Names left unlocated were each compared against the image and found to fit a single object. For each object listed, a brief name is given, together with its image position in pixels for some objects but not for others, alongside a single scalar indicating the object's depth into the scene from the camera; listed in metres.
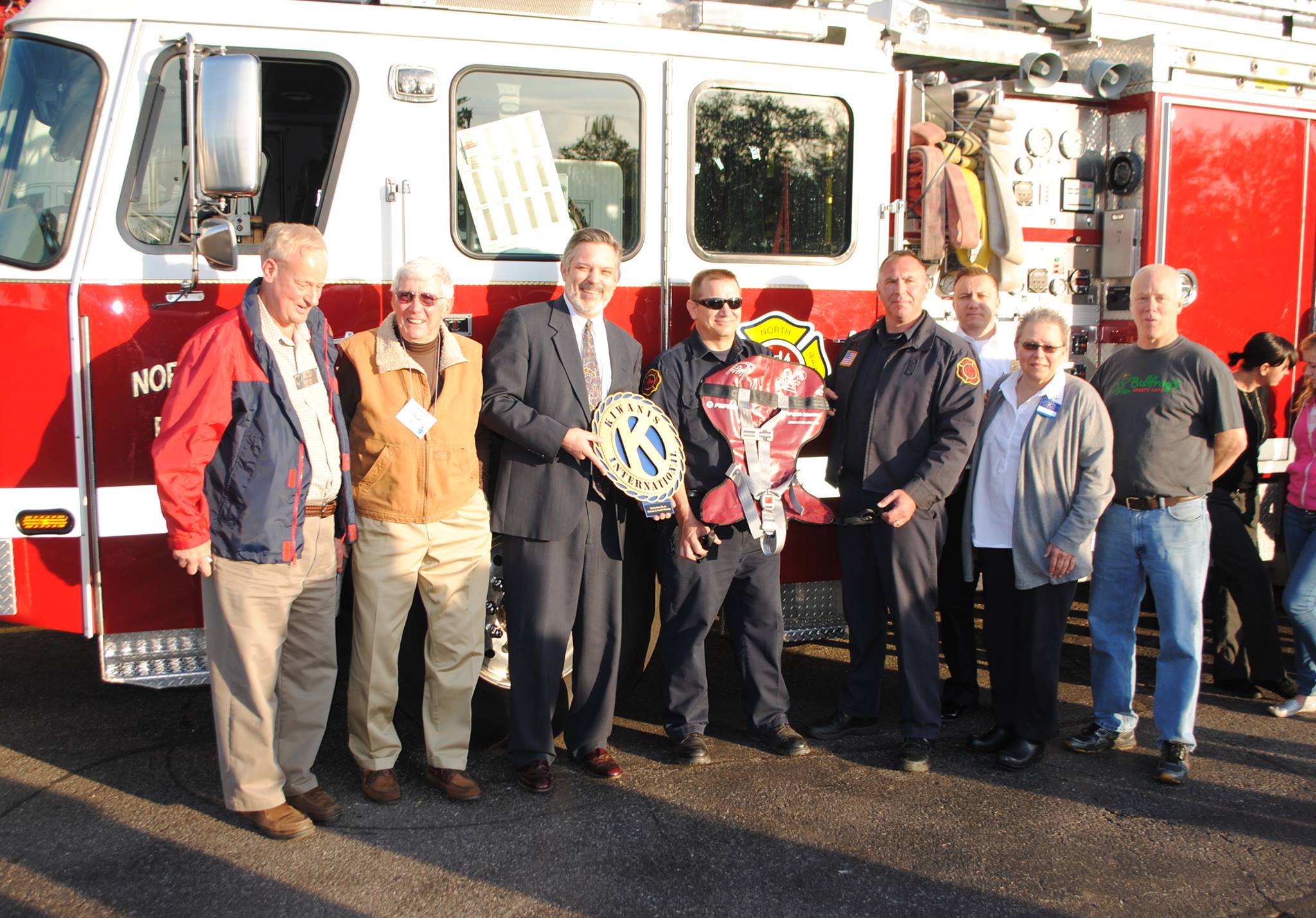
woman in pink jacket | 5.17
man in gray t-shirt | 4.49
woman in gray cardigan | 4.42
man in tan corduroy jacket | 3.91
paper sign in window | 4.34
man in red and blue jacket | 3.54
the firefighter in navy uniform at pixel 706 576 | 4.33
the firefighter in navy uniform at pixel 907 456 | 4.45
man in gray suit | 4.11
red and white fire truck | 3.99
